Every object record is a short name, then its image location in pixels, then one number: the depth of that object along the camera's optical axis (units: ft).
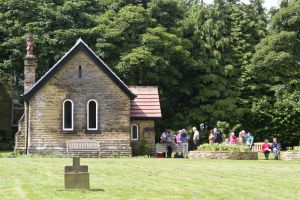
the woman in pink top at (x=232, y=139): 130.41
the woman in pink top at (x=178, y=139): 127.87
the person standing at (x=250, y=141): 131.85
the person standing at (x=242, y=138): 137.90
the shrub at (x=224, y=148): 115.14
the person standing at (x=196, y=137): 129.80
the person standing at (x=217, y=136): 131.03
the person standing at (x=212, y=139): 126.27
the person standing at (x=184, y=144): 122.83
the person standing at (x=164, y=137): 128.12
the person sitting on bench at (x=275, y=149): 120.47
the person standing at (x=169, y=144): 127.34
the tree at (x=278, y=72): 178.70
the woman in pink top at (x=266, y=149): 120.06
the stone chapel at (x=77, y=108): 126.82
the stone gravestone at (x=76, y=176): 56.75
